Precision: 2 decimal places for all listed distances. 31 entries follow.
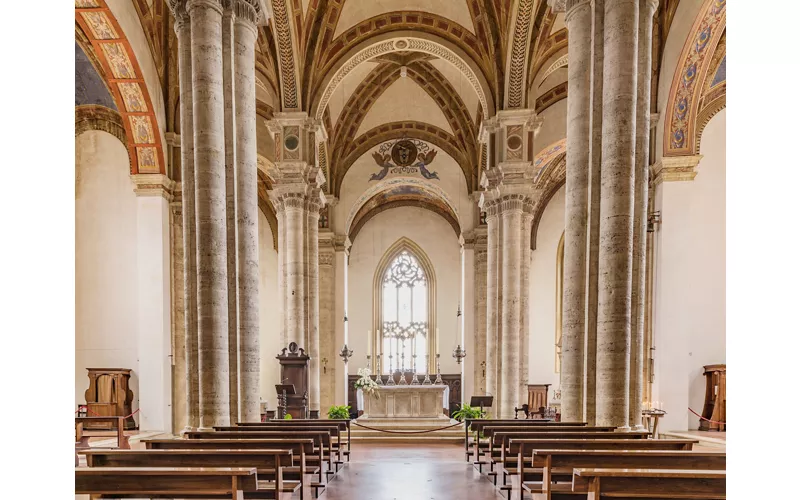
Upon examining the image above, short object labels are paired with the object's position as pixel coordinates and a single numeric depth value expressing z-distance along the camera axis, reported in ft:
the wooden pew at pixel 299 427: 28.49
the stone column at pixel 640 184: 29.01
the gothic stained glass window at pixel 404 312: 109.91
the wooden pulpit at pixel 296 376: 52.85
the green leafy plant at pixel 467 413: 55.74
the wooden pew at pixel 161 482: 15.78
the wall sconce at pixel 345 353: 77.74
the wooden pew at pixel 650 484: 14.89
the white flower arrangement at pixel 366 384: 61.78
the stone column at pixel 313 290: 64.28
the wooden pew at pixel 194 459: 18.97
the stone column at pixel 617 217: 28.07
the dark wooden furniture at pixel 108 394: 50.14
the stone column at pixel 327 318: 87.04
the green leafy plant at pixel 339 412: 57.26
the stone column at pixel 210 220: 30.09
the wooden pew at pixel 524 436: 25.21
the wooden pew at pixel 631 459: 18.56
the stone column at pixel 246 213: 32.78
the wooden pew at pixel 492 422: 35.06
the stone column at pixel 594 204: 30.32
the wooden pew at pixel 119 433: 32.86
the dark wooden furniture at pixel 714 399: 47.44
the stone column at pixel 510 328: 59.41
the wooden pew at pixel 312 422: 35.18
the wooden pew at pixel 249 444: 22.46
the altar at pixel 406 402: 64.34
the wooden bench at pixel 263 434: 25.68
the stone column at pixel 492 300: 61.82
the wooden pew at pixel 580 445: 21.89
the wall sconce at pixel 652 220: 48.80
